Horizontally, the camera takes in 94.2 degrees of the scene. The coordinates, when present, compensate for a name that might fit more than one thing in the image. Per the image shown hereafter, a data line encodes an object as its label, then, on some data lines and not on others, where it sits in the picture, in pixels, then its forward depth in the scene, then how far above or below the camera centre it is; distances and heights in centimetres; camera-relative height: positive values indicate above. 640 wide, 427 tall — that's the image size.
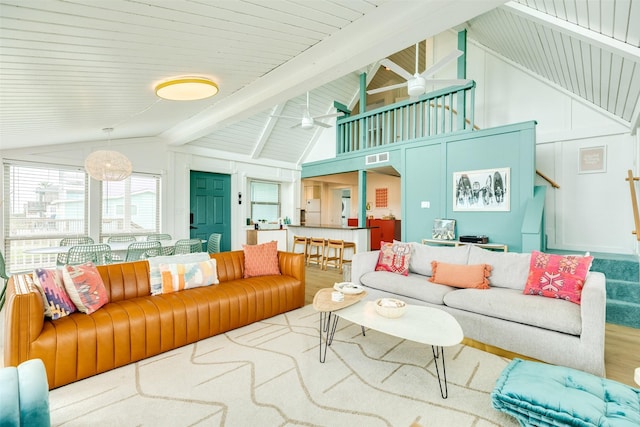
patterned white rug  176 -119
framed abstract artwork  469 +42
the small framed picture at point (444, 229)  519 -24
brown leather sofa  199 -87
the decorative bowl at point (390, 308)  221 -70
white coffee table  191 -78
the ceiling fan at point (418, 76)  381 +185
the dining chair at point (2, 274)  343 -70
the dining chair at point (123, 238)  497 -41
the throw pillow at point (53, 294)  221 -61
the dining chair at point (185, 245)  458 -49
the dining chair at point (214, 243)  507 -51
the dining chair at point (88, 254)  363 -51
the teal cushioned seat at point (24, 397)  113 -74
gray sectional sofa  212 -79
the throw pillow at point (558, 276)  247 -52
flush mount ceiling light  274 +119
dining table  374 -47
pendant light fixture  418 +69
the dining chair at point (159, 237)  515 -41
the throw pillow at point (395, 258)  362 -54
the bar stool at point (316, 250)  671 -85
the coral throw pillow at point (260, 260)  372 -59
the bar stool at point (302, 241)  698 -64
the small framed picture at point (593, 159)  494 +96
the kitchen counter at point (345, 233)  650 -43
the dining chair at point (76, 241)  455 -43
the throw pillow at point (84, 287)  236 -60
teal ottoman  144 -96
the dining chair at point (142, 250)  407 -50
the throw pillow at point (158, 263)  294 -51
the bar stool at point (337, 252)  623 -81
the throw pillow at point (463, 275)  300 -62
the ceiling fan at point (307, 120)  540 +172
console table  460 -47
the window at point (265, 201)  779 +36
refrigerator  929 +9
